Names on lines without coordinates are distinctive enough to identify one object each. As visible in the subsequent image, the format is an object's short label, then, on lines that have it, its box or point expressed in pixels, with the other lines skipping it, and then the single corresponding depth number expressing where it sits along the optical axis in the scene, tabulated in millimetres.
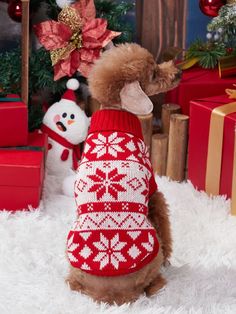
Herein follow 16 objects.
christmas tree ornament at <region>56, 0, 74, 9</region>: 1771
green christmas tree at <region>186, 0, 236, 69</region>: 1741
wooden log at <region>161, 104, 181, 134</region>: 1776
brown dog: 1201
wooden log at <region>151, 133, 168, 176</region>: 1776
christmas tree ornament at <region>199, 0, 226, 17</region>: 1715
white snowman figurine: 1790
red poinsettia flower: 1761
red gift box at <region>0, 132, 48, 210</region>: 1577
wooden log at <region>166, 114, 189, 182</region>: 1734
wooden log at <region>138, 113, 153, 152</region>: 1770
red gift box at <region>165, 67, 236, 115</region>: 1750
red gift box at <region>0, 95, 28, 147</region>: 1643
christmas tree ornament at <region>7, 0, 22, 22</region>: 1768
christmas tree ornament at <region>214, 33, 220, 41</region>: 1844
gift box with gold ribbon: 1612
